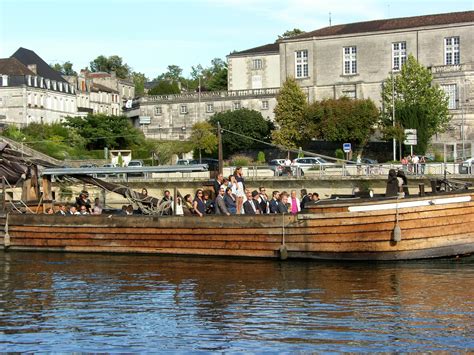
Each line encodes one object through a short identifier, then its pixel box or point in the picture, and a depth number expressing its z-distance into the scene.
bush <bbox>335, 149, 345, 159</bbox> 72.50
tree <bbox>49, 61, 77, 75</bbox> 151.24
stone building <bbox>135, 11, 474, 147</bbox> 78.62
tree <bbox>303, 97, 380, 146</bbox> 75.23
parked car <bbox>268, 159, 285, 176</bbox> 51.47
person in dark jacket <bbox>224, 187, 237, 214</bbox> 27.55
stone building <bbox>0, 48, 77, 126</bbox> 100.19
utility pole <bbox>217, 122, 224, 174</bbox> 38.43
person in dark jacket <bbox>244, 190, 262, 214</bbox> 27.45
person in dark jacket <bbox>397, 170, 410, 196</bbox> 26.16
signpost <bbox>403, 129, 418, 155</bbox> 59.56
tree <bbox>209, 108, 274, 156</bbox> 80.69
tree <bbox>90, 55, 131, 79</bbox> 157.88
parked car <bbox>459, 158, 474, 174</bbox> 47.01
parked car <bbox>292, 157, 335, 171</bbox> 58.97
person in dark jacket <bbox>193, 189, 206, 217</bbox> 27.67
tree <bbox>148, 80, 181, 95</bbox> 124.06
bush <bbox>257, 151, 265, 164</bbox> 75.29
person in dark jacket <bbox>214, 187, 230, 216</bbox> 27.23
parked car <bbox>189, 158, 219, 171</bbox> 64.81
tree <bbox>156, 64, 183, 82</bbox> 186.54
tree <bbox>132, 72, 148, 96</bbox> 161.88
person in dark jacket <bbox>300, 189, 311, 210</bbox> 27.39
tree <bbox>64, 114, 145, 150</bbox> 82.62
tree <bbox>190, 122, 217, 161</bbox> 78.50
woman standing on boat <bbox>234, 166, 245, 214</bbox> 27.53
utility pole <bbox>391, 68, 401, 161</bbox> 70.44
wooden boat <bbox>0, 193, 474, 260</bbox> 25.31
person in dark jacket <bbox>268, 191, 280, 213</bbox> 27.17
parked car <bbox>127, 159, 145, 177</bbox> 65.34
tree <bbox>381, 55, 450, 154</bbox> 70.62
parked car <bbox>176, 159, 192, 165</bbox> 67.85
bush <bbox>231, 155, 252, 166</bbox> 71.41
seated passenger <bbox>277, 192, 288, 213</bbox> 26.94
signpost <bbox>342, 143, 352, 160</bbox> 62.50
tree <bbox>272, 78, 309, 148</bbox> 77.81
